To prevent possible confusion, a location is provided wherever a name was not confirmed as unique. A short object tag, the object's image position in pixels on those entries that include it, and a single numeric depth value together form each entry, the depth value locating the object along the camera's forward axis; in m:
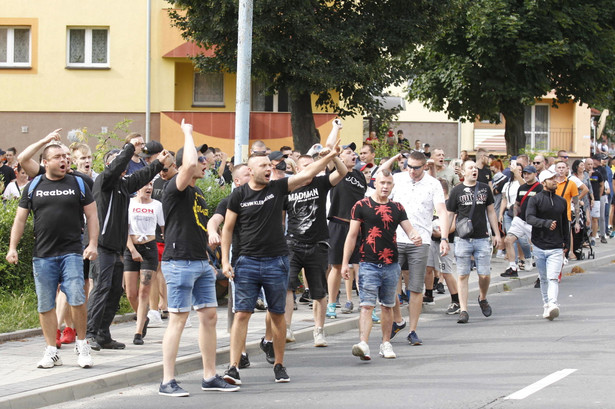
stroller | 20.70
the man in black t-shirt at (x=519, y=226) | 16.87
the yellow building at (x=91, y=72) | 29.84
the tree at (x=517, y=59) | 30.16
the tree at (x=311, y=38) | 22.14
